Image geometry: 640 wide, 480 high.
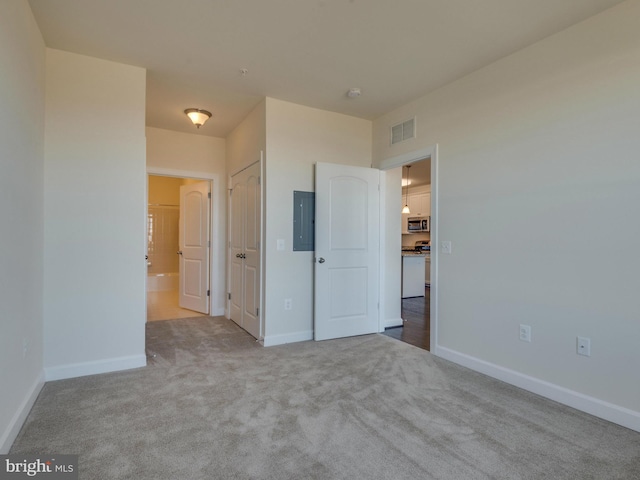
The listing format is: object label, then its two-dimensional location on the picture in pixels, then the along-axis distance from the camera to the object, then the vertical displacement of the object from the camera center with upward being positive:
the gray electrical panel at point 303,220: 3.78 +0.19
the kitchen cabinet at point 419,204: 8.51 +0.89
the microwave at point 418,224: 8.51 +0.35
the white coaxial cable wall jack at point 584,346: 2.25 -0.74
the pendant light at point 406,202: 8.45 +0.97
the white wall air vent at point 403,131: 3.65 +1.22
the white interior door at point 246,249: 3.82 -0.16
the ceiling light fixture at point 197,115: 3.83 +1.41
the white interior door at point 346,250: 3.80 -0.16
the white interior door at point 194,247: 5.03 -0.17
